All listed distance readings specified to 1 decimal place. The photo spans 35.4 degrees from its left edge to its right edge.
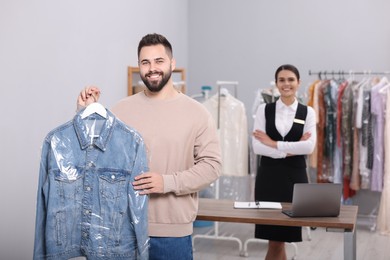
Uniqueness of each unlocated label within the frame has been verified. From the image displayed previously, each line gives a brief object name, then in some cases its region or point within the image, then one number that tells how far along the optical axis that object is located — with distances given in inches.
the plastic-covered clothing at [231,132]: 213.8
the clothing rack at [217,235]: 206.5
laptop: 121.6
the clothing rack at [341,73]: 238.0
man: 96.3
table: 119.0
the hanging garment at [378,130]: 221.1
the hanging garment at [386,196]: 220.1
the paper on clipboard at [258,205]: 133.2
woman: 148.9
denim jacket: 92.6
